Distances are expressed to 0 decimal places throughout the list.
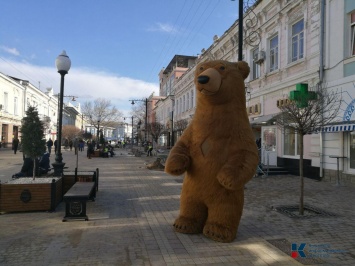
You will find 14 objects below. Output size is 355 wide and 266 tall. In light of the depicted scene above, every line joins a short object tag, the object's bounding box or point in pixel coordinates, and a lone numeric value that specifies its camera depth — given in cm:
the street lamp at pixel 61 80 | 857
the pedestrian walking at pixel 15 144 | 2594
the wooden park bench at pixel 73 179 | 776
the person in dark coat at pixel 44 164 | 921
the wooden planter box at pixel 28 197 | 615
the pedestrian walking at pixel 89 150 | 2463
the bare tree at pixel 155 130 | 2973
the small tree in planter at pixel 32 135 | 717
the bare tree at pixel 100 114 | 4712
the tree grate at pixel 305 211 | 631
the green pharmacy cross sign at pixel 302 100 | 689
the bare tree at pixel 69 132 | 5290
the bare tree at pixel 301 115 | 664
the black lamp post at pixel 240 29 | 897
